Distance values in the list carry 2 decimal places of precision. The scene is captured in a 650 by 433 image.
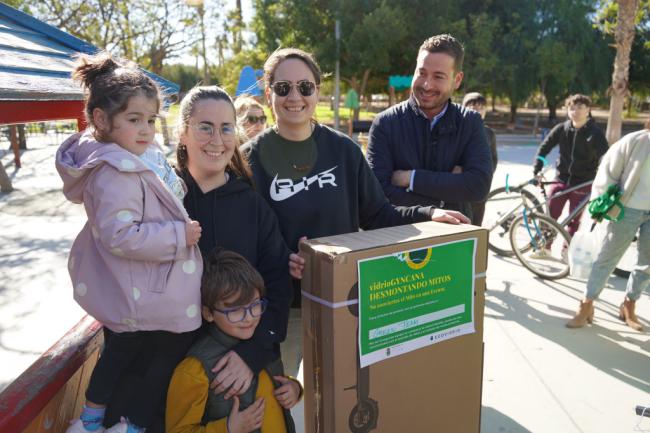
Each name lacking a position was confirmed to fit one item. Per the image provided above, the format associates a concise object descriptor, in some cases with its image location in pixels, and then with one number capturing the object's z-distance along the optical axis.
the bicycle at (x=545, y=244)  5.23
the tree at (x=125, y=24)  15.81
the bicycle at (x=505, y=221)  5.57
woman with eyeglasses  1.83
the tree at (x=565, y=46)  22.58
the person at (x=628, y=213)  3.74
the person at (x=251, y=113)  3.82
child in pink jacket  1.51
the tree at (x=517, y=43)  23.52
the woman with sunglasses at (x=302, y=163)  2.12
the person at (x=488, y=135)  5.20
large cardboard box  1.65
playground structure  1.58
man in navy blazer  2.56
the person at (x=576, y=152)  5.56
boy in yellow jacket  1.65
